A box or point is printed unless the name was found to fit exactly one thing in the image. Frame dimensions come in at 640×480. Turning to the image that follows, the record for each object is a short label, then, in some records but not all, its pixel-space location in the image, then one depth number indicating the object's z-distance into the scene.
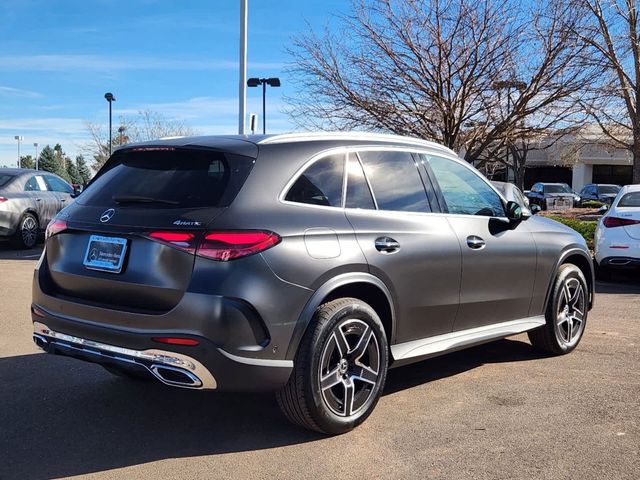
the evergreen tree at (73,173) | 89.39
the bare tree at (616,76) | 15.70
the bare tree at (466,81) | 14.48
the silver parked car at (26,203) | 13.47
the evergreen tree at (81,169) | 86.49
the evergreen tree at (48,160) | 92.38
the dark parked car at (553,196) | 35.62
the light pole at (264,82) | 24.52
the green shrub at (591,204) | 35.53
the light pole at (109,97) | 39.59
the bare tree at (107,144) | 48.62
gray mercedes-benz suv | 3.63
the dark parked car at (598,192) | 38.41
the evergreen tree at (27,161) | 110.76
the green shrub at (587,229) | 14.87
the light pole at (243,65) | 14.89
